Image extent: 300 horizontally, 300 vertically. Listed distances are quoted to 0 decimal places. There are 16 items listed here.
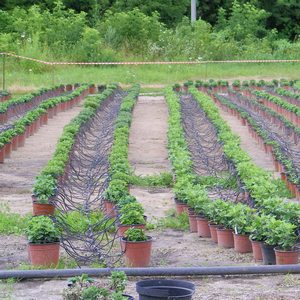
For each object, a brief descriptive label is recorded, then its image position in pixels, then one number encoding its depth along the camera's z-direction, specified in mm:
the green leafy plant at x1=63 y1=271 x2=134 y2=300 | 6082
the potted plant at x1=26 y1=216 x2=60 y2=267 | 8312
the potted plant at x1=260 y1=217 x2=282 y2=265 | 8211
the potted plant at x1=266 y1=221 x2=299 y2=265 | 8109
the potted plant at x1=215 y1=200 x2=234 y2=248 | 9219
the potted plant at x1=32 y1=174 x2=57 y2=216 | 10531
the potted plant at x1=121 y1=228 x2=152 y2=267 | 8297
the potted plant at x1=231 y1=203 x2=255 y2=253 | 8852
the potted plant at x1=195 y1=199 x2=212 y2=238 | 9820
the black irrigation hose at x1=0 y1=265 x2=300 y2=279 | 7602
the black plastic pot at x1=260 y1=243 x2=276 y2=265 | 8297
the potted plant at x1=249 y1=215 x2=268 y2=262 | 8445
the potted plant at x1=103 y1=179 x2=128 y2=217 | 10227
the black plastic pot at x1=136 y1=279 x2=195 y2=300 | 6125
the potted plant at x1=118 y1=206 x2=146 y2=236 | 9047
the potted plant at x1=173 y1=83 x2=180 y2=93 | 30766
